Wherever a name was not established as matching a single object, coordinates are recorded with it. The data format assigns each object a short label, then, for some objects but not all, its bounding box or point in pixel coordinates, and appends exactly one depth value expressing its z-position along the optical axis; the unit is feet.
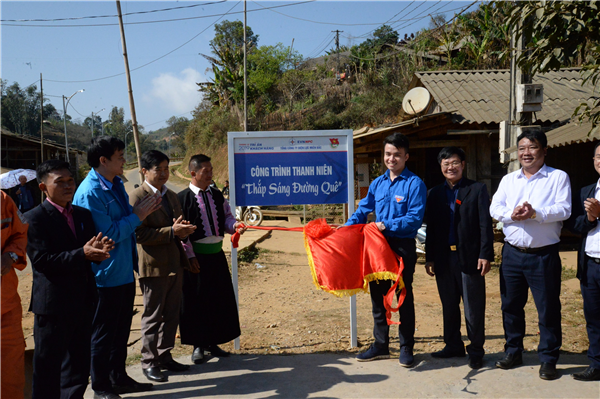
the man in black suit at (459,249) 12.56
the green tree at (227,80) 117.91
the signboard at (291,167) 15.07
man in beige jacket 12.46
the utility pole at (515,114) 23.88
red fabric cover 12.79
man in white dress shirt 11.74
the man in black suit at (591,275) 11.48
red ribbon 14.12
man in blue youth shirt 12.85
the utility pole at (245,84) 69.28
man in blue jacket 11.10
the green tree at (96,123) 276.02
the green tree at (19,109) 166.20
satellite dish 35.55
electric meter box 23.17
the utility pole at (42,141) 85.82
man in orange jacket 9.36
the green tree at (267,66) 130.31
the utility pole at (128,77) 34.14
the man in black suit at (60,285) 9.73
